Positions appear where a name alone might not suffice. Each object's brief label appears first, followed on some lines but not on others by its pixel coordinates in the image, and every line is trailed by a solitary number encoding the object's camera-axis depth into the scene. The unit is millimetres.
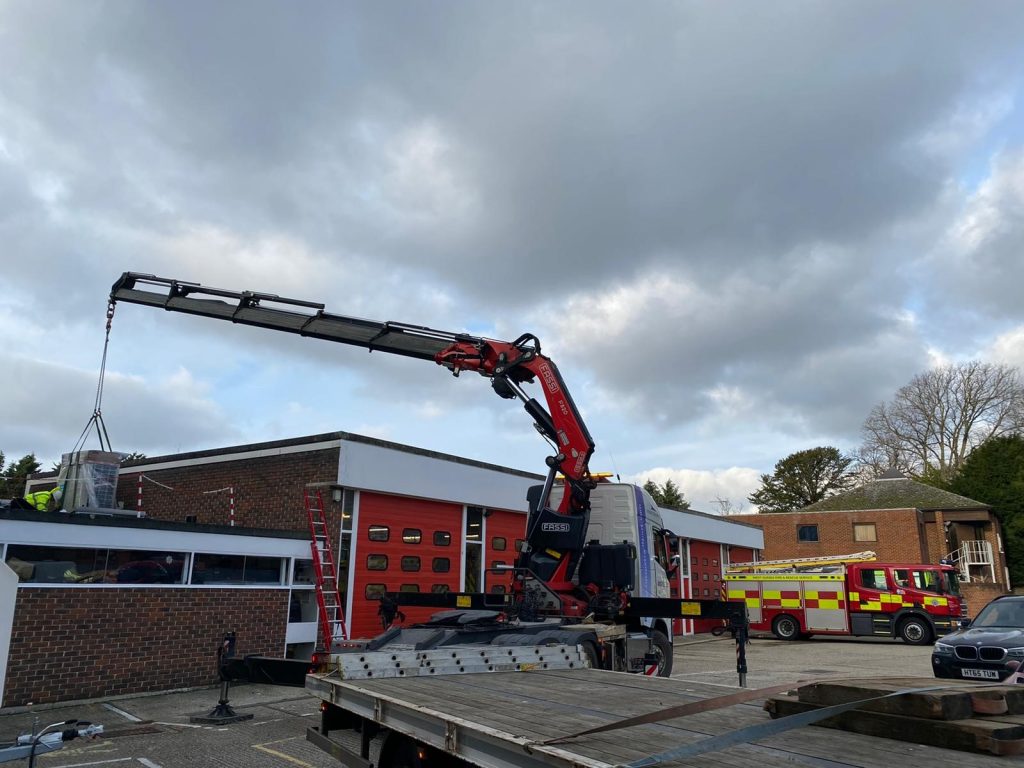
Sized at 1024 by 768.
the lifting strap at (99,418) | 12016
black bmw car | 9258
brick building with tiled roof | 36438
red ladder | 12578
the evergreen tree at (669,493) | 50312
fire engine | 20062
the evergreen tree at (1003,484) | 37447
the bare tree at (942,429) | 45562
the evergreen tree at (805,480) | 55781
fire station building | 9758
